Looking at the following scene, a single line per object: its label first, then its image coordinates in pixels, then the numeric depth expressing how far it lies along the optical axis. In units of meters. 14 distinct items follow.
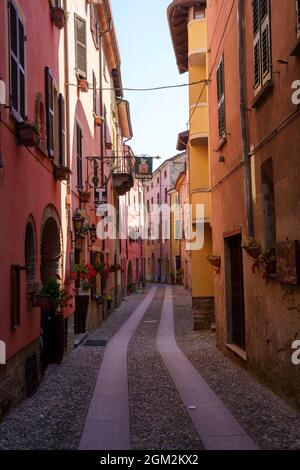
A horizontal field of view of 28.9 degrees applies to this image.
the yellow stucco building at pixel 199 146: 16.58
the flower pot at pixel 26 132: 7.55
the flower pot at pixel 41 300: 8.66
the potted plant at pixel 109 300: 21.60
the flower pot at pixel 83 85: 14.45
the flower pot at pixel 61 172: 10.74
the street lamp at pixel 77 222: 13.40
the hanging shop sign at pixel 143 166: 30.20
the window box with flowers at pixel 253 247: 8.47
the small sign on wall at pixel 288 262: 6.66
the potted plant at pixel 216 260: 12.49
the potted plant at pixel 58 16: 10.80
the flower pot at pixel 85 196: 14.52
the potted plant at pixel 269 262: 7.85
